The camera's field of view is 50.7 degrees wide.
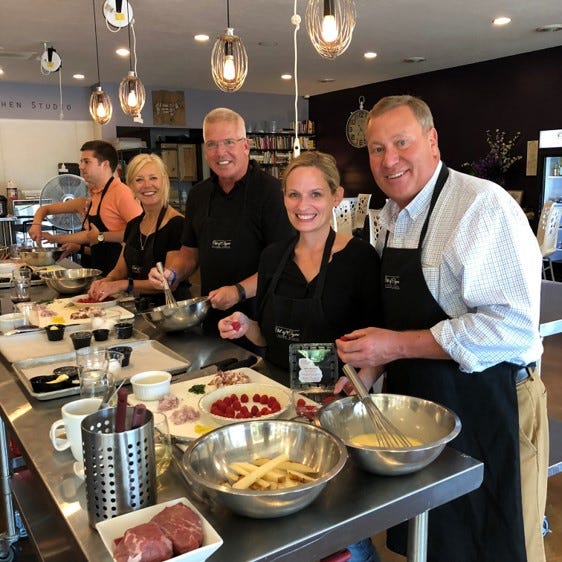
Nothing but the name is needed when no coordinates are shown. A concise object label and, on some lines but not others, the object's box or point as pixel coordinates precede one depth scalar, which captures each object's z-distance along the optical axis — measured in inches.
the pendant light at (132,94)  178.9
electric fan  243.4
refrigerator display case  302.0
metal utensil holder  43.0
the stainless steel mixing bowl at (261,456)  42.3
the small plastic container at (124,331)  90.7
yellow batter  53.1
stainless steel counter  41.7
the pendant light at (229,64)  141.7
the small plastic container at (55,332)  91.0
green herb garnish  67.3
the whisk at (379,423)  53.2
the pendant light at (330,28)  117.4
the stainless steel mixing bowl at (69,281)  126.1
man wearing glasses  104.6
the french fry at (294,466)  47.8
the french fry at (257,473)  44.6
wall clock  430.9
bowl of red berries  59.1
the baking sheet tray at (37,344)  84.1
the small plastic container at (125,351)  79.0
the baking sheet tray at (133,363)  76.1
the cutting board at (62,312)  100.9
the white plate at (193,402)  57.4
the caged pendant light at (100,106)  205.9
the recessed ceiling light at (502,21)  248.3
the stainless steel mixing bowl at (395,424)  47.6
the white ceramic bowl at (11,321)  96.3
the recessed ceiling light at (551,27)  261.4
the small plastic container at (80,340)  84.3
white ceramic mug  52.2
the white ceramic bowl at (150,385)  64.9
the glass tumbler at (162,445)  50.9
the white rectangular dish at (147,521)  38.1
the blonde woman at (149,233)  121.0
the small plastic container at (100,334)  89.4
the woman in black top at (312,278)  75.9
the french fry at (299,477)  46.1
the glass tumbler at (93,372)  62.9
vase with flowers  335.6
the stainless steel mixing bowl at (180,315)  91.9
